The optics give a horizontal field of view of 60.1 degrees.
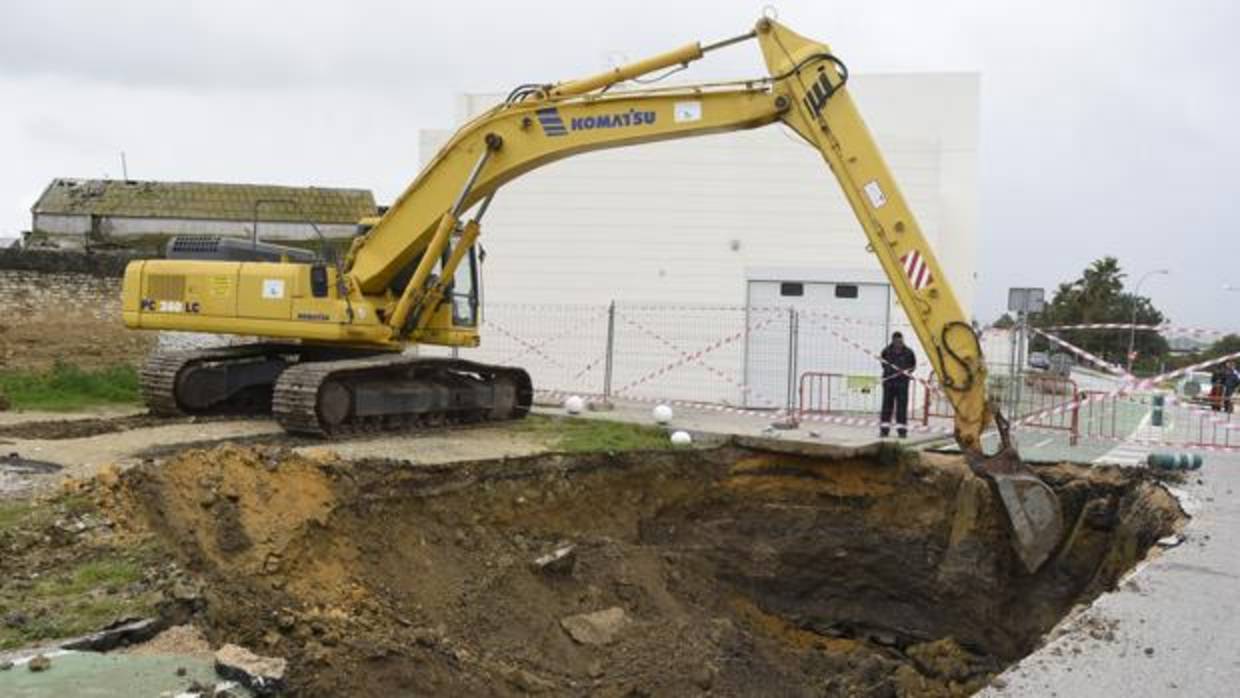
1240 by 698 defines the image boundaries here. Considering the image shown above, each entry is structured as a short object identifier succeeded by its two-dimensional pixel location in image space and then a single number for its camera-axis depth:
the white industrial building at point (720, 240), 19.08
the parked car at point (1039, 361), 23.10
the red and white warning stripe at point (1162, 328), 14.05
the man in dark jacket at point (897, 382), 14.63
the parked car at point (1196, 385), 20.58
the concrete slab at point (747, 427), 12.71
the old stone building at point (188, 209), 34.53
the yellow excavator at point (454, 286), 9.77
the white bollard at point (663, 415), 13.78
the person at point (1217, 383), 19.56
